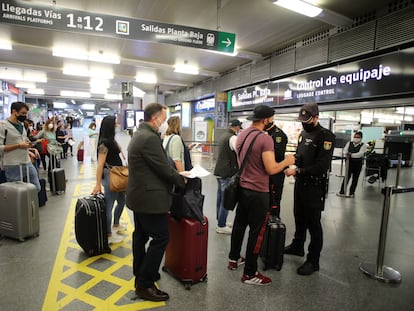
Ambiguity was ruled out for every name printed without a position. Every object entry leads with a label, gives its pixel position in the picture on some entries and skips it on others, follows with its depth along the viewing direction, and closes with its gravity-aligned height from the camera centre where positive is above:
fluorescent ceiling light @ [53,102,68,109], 29.40 +2.37
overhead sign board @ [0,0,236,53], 3.90 +1.65
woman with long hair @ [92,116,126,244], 3.07 -0.37
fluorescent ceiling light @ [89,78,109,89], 14.11 +2.50
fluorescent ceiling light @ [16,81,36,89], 15.74 +2.40
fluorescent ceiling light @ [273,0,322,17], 4.59 +2.30
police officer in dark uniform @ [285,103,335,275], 2.67 -0.37
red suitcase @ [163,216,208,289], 2.37 -1.07
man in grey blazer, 1.99 -0.45
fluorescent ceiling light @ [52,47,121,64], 8.05 +2.24
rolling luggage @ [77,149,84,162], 9.91 -1.02
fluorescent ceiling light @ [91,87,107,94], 17.64 +2.52
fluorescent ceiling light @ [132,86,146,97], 17.45 +2.58
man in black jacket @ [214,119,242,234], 3.53 -0.39
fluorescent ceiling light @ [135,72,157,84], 12.22 +2.47
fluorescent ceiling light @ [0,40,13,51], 7.67 +2.26
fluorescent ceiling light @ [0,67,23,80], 12.15 +2.41
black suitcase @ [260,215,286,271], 2.78 -1.15
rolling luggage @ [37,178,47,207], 4.70 -1.22
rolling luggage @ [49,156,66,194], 5.39 -1.11
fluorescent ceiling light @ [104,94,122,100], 21.32 +2.59
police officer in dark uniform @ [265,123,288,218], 3.52 -0.13
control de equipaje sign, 4.99 +1.26
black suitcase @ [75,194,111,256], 2.81 -1.03
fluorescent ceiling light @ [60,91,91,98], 19.98 +2.54
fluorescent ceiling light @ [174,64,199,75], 10.18 +2.42
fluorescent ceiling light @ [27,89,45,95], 19.23 +2.45
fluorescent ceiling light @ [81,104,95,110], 35.25 +2.75
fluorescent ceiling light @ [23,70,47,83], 12.47 +2.43
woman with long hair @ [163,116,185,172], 2.98 -0.16
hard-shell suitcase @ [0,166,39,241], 3.15 -1.02
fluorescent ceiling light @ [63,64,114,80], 10.92 +2.40
